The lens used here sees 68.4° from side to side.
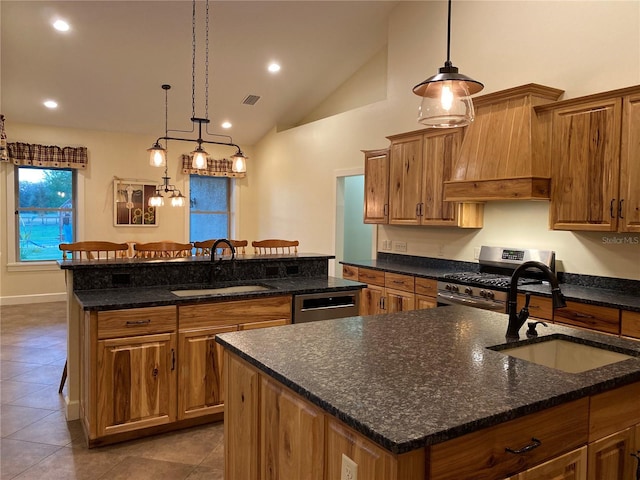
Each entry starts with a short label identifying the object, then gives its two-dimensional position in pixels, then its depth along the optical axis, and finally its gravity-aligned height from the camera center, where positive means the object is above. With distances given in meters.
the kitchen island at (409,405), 1.11 -0.46
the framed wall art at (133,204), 7.45 +0.29
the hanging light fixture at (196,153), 3.71 +0.60
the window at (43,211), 7.00 +0.14
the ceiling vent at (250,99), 6.73 +1.80
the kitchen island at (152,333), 2.68 -0.67
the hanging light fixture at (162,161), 4.21 +0.58
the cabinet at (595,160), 3.00 +0.47
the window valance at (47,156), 6.73 +0.95
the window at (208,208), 8.36 +0.27
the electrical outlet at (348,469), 1.15 -0.61
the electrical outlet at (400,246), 5.30 -0.23
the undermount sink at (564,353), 1.81 -0.50
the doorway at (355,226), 6.93 -0.01
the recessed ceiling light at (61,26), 4.80 +2.01
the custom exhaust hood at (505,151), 3.51 +0.60
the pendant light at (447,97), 1.90 +0.54
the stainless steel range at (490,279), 3.54 -0.42
